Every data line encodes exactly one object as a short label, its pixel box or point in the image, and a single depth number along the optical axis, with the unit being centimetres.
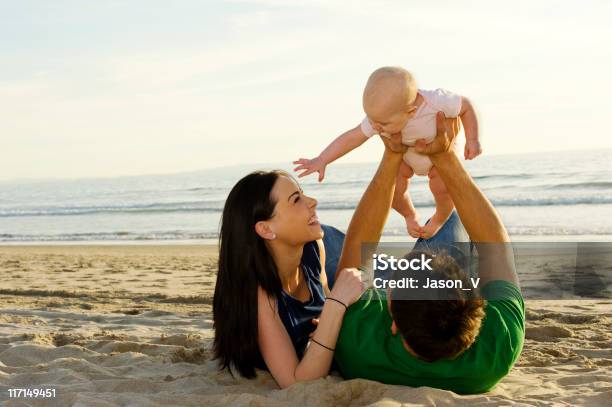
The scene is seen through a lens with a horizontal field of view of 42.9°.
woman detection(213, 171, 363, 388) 368
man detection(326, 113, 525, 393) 333
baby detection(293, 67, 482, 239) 427
